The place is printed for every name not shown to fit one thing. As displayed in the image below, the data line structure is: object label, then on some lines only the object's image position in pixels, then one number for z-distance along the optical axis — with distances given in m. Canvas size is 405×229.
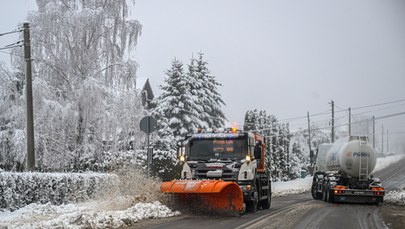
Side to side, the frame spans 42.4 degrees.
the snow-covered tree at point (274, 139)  54.90
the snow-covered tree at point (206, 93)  44.97
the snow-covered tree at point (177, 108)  42.56
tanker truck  22.78
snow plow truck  14.70
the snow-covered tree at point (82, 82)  22.98
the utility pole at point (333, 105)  60.62
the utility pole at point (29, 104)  18.67
